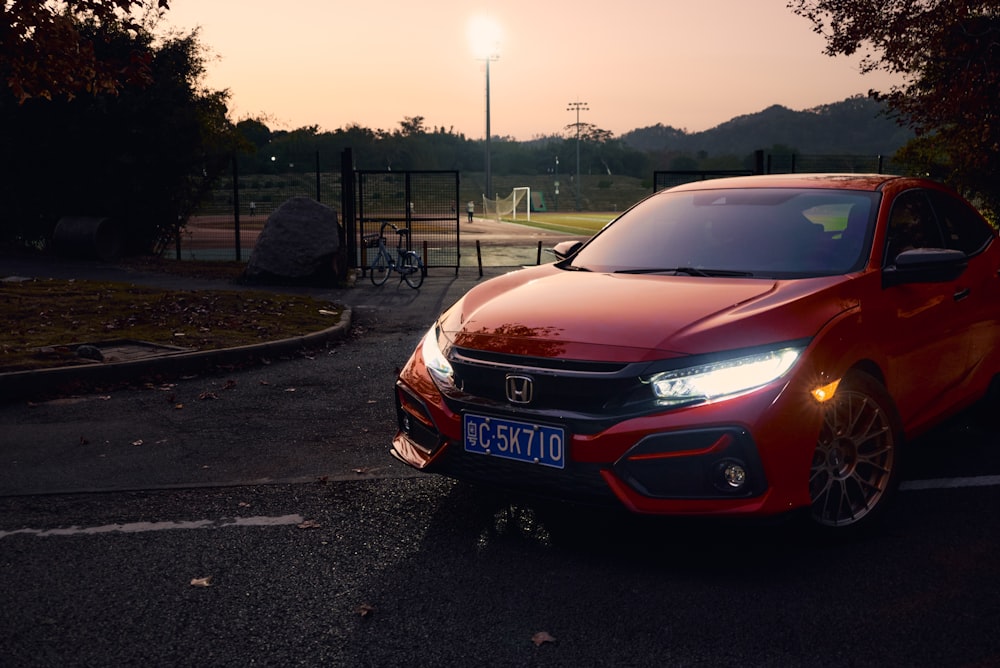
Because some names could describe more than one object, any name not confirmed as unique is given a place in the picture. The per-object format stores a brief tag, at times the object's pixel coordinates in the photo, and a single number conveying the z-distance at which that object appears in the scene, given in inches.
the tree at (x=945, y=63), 659.4
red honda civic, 143.9
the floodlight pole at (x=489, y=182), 3017.7
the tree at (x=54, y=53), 375.2
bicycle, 723.4
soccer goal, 2808.8
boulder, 687.1
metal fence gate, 833.3
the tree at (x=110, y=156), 871.7
